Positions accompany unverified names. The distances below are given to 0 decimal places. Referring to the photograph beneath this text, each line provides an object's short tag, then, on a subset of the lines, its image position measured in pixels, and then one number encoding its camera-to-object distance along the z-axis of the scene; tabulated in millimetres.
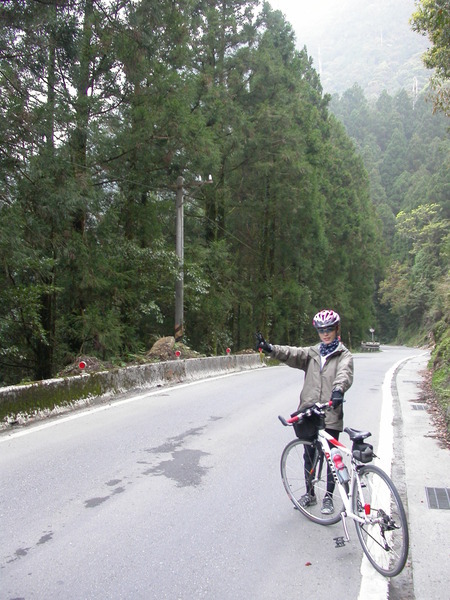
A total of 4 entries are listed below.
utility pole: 20328
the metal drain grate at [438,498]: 5338
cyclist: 4758
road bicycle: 3836
